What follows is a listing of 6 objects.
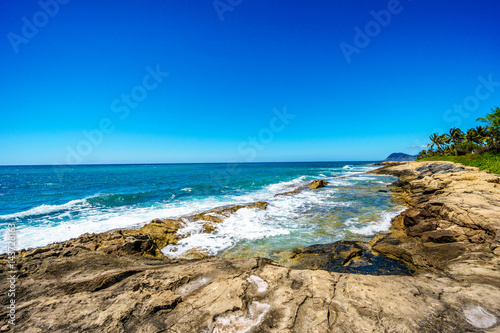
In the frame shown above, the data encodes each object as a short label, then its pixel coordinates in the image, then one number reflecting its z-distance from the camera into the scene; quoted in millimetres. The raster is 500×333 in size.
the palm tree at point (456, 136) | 54544
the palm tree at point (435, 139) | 66575
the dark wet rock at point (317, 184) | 28164
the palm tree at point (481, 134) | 44556
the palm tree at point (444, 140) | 61562
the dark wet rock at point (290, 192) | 23356
